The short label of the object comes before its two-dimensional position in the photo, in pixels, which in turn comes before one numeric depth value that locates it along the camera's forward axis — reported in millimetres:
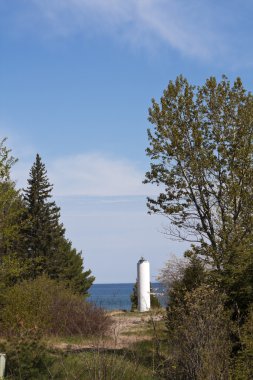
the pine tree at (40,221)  38656
